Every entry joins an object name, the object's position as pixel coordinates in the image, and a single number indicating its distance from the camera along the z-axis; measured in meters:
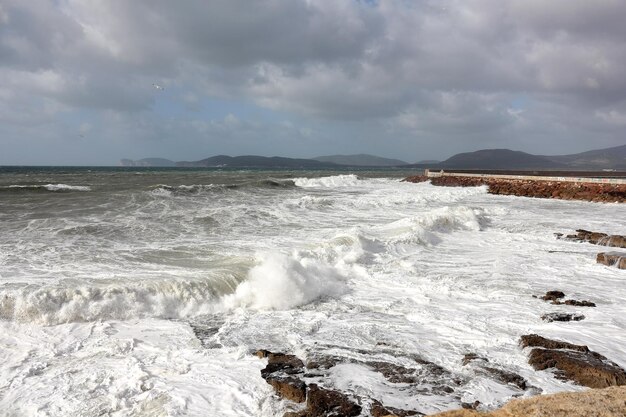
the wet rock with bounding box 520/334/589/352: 5.50
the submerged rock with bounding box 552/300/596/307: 7.52
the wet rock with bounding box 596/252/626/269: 10.34
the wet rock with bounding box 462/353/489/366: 5.27
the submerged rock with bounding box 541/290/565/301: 7.83
